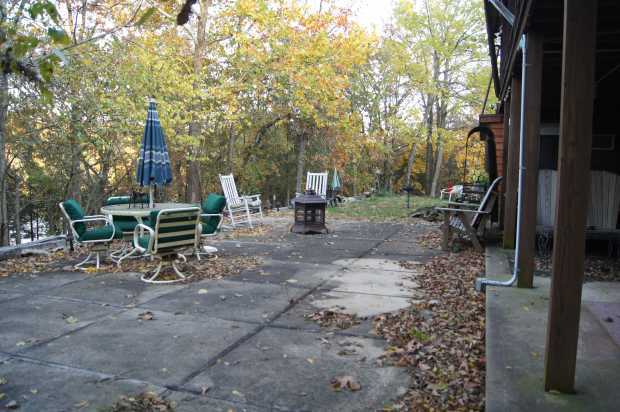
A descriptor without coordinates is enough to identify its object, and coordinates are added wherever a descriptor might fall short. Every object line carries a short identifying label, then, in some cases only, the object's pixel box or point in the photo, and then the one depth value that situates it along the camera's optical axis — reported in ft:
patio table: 20.38
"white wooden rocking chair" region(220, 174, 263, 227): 32.73
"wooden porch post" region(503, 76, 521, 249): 18.83
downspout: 14.56
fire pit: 30.78
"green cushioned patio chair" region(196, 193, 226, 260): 22.35
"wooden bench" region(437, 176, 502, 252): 23.11
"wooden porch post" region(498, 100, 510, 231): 26.66
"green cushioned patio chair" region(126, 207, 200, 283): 17.99
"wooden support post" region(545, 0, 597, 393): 7.33
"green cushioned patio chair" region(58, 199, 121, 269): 20.16
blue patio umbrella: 22.02
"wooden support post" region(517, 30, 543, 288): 14.35
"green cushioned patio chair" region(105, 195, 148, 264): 22.23
